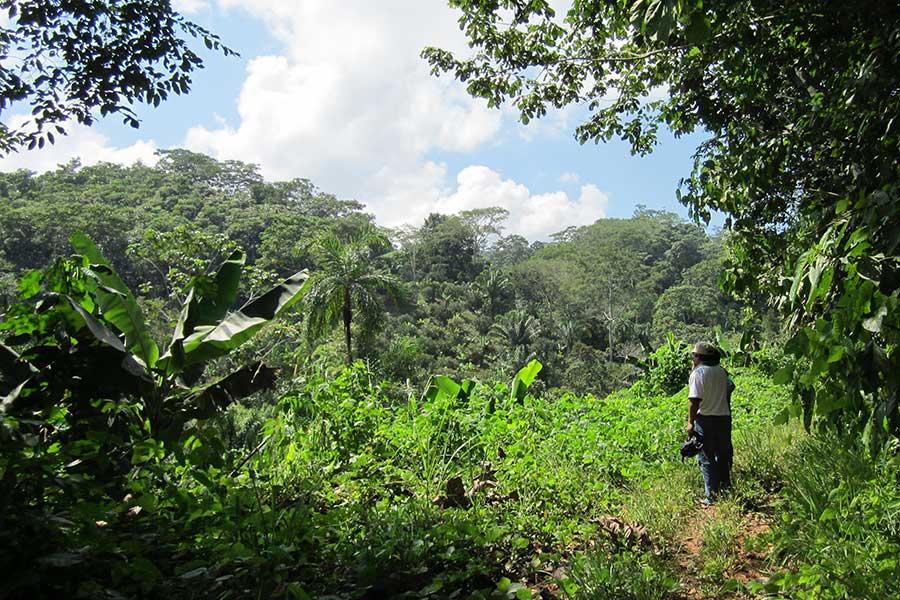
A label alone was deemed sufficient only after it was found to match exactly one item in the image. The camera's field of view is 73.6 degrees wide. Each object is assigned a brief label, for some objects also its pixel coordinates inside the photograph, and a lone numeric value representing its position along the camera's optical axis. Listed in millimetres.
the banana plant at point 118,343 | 3494
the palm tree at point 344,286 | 22344
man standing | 4699
